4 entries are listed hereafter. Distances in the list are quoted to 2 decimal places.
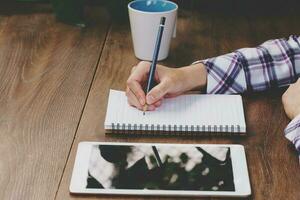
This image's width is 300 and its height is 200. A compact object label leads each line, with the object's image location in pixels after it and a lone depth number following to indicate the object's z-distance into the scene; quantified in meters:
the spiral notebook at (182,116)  0.97
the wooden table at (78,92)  0.89
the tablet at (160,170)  0.84
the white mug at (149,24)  1.19
